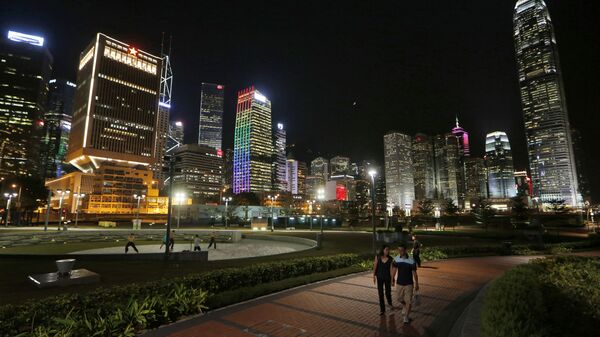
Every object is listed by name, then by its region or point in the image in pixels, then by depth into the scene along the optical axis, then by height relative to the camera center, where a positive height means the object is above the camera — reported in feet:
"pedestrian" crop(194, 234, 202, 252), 73.52 -7.34
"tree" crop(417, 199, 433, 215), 319.86 +7.95
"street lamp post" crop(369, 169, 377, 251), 71.82 +8.80
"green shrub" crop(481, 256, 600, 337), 16.99 -7.39
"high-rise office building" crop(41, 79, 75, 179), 625.82 +109.63
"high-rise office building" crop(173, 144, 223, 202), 583.25 +32.86
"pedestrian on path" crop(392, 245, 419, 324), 27.22 -5.99
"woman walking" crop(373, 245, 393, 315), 30.72 -5.85
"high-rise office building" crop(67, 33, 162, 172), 413.18 +147.36
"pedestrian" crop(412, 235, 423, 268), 50.60 -6.42
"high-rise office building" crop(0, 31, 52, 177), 462.19 +181.07
